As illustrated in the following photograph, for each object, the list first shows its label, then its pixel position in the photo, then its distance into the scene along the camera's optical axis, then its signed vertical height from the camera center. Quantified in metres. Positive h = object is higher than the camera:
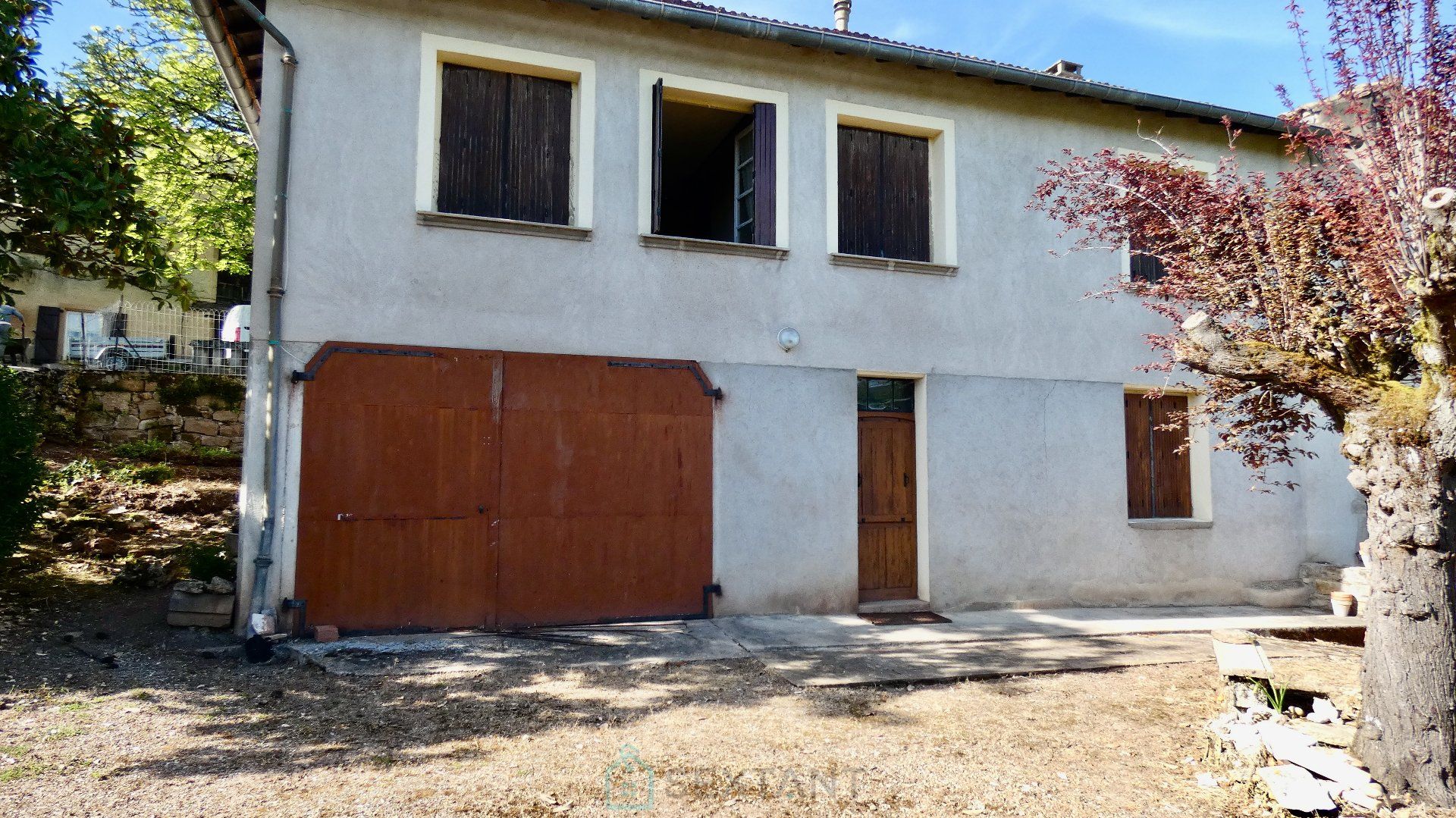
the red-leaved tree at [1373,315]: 3.69 +0.82
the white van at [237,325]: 10.76 +1.99
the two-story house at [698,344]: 6.82 +1.24
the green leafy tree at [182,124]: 12.02 +5.31
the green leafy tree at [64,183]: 5.98 +2.16
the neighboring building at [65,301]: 15.43 +3.73
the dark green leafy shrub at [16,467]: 6.80 +0.06
